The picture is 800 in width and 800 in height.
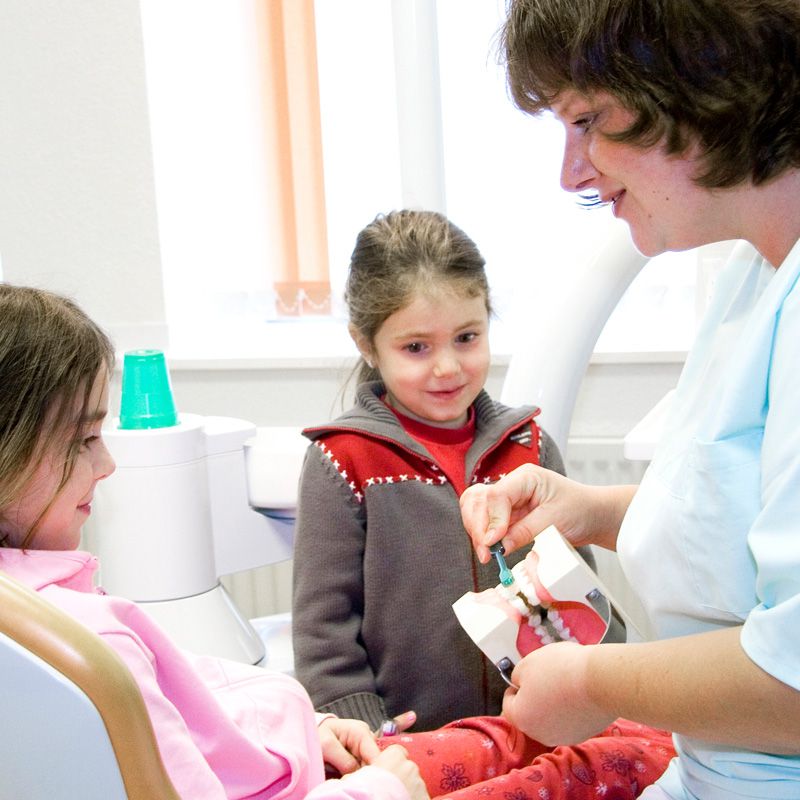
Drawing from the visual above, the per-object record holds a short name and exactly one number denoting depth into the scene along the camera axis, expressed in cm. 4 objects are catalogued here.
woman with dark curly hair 74
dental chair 65
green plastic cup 135
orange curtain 234
